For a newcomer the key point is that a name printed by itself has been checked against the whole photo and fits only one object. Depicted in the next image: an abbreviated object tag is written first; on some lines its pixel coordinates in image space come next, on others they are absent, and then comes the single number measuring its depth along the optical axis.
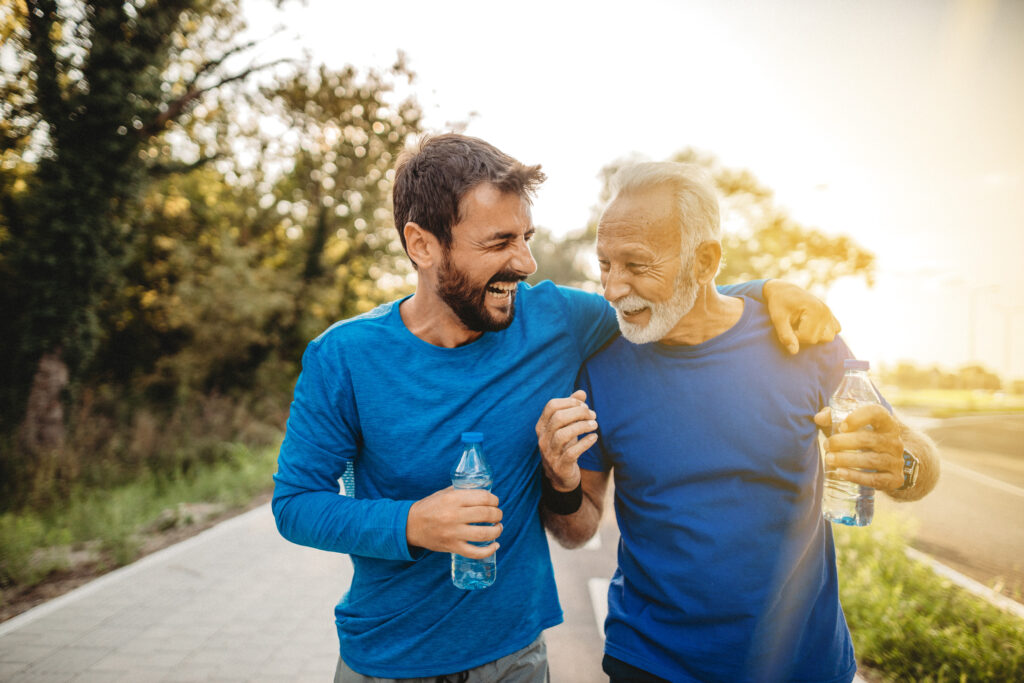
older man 1.82
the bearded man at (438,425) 1.69
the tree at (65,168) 10.17
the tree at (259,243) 16.30
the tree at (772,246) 21.69
